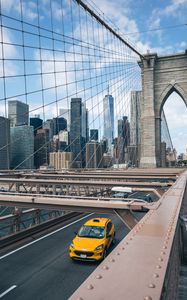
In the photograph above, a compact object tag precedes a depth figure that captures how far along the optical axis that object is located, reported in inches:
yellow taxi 462.6
